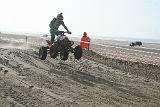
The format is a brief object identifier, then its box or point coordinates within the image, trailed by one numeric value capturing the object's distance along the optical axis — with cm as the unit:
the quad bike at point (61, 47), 1115
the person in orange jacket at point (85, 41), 2023
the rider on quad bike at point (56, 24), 1169
